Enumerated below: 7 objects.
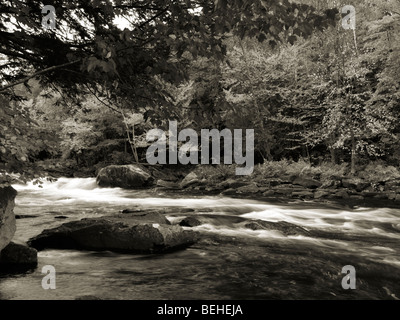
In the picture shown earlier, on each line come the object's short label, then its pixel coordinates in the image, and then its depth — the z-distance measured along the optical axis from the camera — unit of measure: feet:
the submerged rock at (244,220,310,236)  23.36
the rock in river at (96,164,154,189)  61.11
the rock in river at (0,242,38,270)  15.12
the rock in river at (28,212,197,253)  18.28
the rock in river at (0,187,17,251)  14.07
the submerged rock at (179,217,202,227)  25.48
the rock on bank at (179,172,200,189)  58.71
